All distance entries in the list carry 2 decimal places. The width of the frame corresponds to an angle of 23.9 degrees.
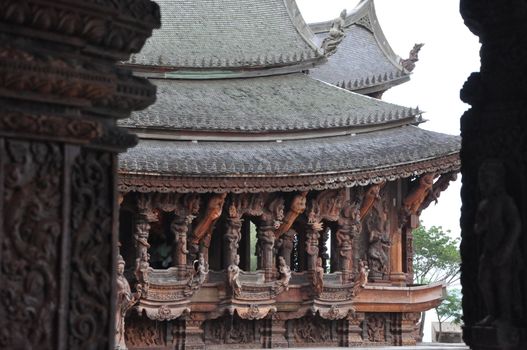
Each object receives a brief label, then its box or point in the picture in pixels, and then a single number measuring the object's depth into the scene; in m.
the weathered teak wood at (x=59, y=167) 5.95
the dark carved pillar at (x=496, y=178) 8.86
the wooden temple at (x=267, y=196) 26.47
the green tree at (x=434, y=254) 56.28
